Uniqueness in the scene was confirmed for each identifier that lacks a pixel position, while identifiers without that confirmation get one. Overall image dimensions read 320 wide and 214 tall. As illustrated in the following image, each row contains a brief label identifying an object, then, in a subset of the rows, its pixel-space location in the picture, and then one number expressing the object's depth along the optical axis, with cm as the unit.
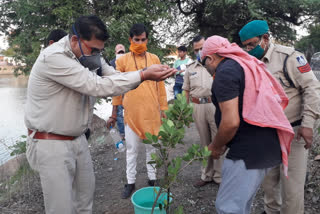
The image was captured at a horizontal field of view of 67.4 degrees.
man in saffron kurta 318
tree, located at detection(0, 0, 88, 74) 720
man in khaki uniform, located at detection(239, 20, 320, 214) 226
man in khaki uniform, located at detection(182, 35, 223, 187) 349
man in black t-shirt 165
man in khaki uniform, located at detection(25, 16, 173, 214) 177
